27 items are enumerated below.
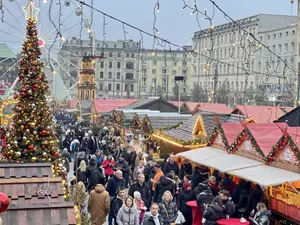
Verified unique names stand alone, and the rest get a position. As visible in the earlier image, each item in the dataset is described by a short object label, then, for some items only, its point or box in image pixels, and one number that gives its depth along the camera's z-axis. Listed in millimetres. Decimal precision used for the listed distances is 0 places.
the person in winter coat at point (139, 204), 9241
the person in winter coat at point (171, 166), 13452
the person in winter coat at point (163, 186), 10258
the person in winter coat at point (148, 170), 12683
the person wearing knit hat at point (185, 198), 10031
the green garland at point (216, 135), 13344
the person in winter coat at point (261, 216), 8933
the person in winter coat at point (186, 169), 14188
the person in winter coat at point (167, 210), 8484
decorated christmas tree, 10547
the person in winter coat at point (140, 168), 12908
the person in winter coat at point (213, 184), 10828
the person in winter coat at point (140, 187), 10180
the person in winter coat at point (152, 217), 7840
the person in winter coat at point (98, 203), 9016
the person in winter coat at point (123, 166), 13711
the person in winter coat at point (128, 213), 8266
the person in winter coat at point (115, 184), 10744
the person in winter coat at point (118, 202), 9000
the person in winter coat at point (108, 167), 13992
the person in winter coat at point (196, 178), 12156
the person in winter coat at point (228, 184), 11343
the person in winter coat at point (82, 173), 12243
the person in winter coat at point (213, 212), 8836
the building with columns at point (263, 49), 50438
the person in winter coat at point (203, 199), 9328
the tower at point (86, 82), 52719
